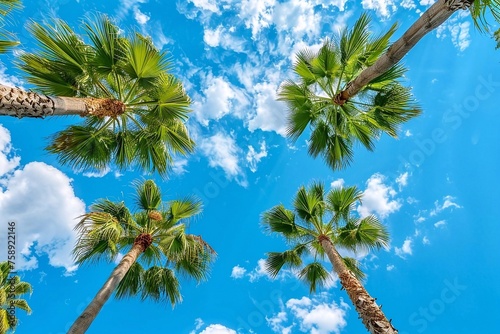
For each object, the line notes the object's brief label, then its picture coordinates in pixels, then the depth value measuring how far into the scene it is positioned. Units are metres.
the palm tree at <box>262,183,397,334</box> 10.49
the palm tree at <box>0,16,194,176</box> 6.33
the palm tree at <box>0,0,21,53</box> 4.92
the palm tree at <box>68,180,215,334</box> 9.14
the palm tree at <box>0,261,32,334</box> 14.35
